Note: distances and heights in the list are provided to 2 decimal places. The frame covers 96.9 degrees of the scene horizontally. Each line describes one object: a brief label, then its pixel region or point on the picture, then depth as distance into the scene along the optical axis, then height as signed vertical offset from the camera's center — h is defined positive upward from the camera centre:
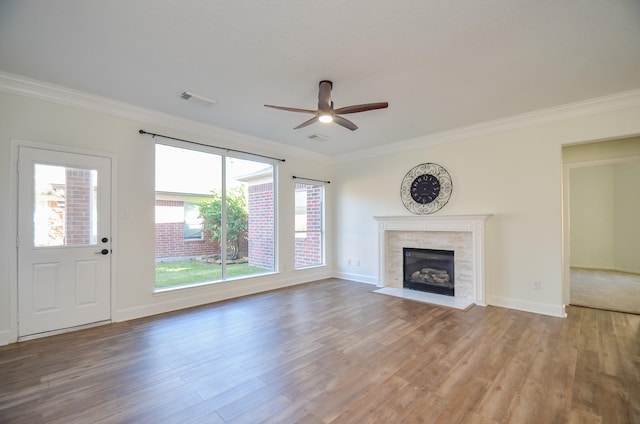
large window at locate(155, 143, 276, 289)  4.31 -0.02
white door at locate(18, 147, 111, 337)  3.19 -0.29
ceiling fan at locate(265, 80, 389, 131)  2.97 +1.13
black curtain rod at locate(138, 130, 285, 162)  4.03 +1.15
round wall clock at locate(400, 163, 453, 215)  5.02 +0.48
